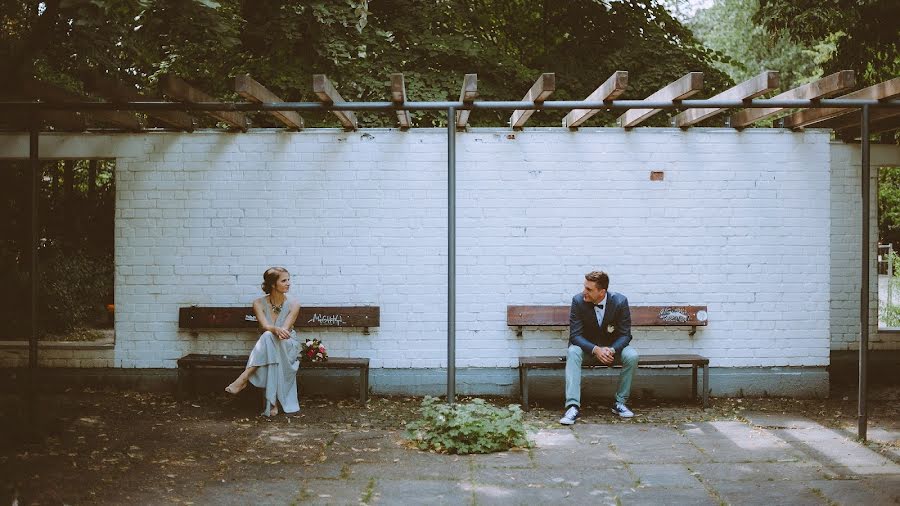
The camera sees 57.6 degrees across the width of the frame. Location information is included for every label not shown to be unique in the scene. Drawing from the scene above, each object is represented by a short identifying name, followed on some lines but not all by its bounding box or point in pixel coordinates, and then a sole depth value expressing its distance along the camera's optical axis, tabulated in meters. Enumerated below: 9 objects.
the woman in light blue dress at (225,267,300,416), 7.22
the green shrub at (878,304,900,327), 11.54
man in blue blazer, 7.09
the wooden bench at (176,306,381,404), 7.86
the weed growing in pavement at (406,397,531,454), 5.92
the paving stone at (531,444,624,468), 5.65
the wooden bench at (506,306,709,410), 7.77
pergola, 5.61
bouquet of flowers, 7.45
